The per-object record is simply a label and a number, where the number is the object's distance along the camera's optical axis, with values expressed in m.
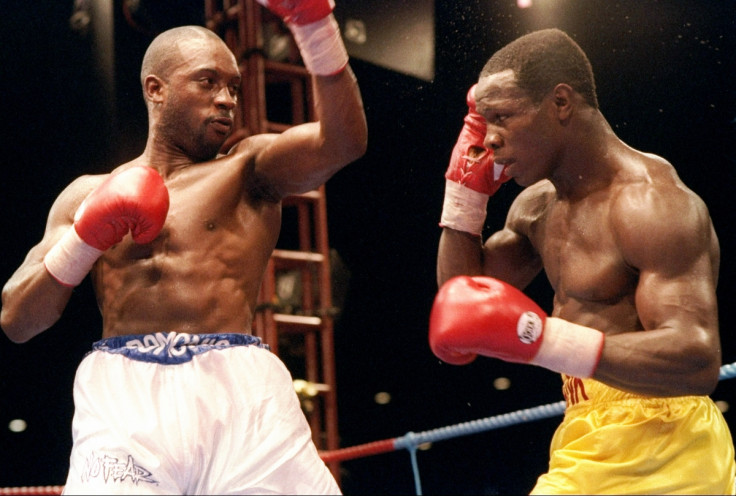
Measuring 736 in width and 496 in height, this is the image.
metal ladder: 5.01
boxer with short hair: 2.86
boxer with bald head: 2.96
